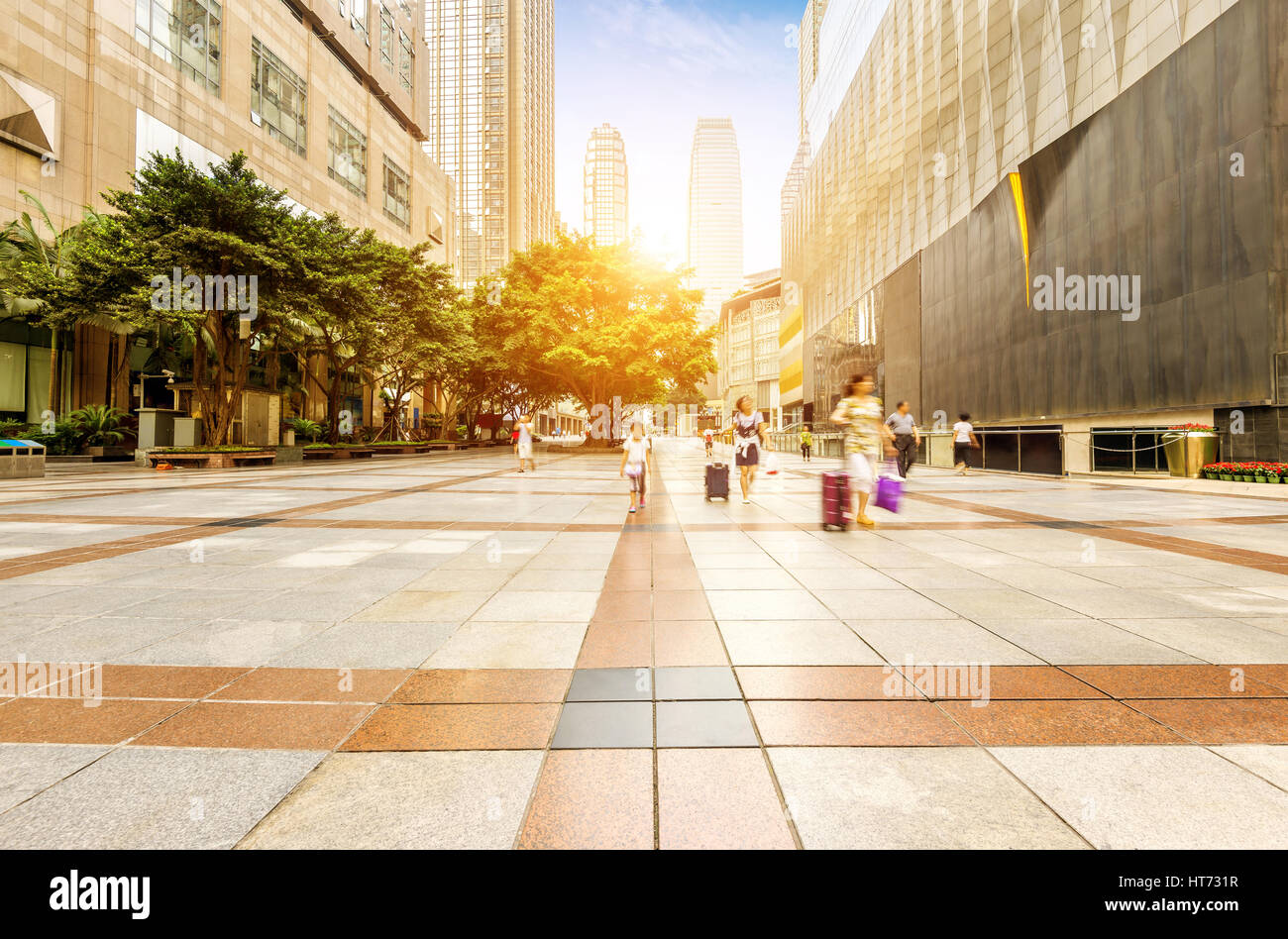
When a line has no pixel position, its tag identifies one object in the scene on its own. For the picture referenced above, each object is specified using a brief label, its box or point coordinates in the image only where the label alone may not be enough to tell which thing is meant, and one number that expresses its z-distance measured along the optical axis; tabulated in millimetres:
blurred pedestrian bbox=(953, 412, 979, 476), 19938
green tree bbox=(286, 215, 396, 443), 23219
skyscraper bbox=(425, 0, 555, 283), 115625
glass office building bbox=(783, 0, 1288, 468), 15969
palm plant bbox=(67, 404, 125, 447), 25172
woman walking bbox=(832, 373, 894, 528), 8312
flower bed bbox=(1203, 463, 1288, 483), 14870
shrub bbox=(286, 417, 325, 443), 35031
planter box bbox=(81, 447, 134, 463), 25078
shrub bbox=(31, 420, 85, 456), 24391
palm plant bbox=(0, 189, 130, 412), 20891
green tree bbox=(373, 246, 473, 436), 30297
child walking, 10555
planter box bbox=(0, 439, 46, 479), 16891
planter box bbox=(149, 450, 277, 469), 21812
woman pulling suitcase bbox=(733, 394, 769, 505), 11242
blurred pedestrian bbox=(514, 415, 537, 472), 20331
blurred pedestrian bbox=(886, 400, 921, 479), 14297
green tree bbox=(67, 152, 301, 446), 19656
